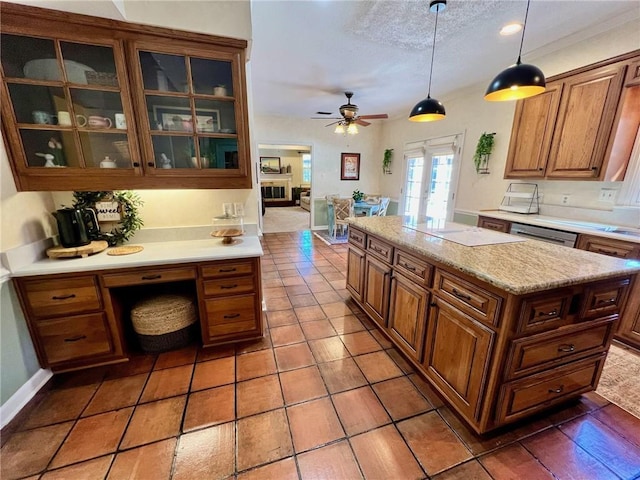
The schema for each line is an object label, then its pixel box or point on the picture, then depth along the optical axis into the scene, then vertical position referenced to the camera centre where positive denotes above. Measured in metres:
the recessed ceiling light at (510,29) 2.33 +1.38
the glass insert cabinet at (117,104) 1.58 +0.49
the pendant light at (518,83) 1.56 +0.59
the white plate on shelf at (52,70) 1.59 +0.66
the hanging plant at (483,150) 3.66 +0.42
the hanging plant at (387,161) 6.11 +0.43
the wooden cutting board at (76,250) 1.78 -0.51
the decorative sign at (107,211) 2.02 -0.26
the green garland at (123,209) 1.99 -0.26
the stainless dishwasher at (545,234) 2.38 -0.52
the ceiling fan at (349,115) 3.95 +0.99
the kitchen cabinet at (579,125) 2.30 +0.54
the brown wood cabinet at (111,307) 1.71 -0.94
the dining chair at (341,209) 5.34 -0.63
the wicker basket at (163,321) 2.01 -1.12
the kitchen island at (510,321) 1.23 -0.73
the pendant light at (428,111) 2.31 +0.61
